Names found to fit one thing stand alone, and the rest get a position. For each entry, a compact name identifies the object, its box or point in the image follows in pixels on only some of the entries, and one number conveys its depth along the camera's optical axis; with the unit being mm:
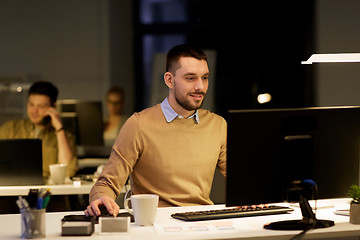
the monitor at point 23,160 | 3312
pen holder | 1936
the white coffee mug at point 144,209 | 2096
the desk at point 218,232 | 1941
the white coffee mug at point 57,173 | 3738
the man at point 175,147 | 2666
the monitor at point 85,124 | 5820
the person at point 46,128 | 4434
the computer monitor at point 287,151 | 2008
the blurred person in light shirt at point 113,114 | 6742
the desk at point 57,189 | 3410
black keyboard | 2176
